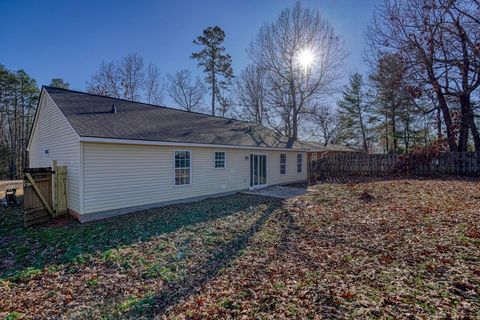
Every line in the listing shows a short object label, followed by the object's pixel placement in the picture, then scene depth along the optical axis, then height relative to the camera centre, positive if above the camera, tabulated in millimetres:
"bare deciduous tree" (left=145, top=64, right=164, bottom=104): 26844 +8509
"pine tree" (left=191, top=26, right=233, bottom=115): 24375 +10464
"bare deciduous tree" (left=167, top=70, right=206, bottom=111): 27781 +8079
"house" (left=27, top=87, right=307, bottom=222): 7293 +198
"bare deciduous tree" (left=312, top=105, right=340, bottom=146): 32109 +4518
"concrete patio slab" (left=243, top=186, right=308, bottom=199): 10998 -1809
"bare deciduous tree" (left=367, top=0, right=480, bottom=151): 10105 +5645
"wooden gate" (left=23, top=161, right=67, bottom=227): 7000 -1107
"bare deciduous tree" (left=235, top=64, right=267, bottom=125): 26703 +7409
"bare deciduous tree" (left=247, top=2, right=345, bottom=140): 19938 +8920
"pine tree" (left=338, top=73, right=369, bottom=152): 31406 +6228
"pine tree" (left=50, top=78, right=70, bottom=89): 25044 +8246
